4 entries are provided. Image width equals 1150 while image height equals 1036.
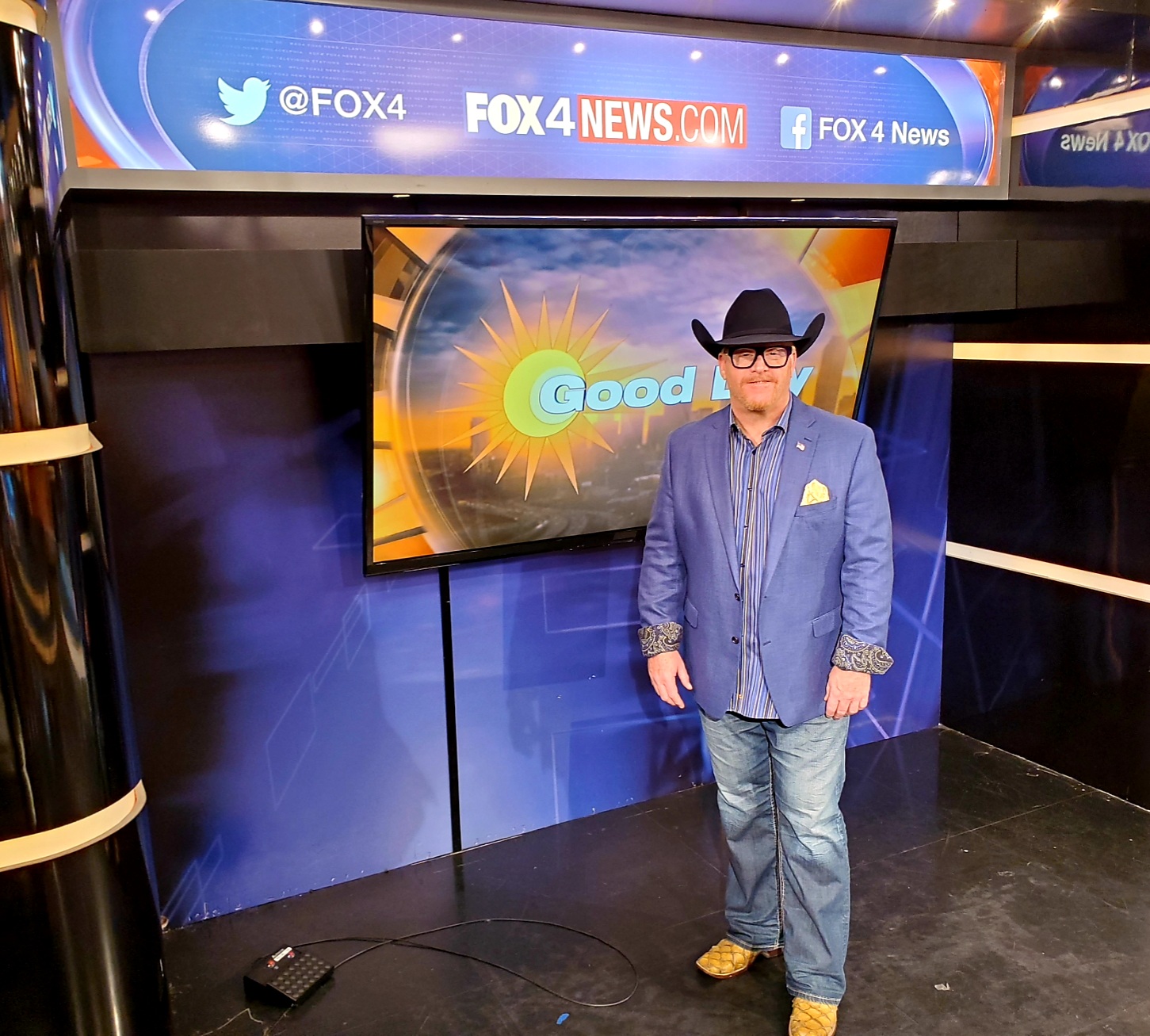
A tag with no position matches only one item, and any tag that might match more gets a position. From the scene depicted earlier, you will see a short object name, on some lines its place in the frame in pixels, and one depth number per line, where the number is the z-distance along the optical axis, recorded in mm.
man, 2461
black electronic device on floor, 2771
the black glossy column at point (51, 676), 1988
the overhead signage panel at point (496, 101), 2650
